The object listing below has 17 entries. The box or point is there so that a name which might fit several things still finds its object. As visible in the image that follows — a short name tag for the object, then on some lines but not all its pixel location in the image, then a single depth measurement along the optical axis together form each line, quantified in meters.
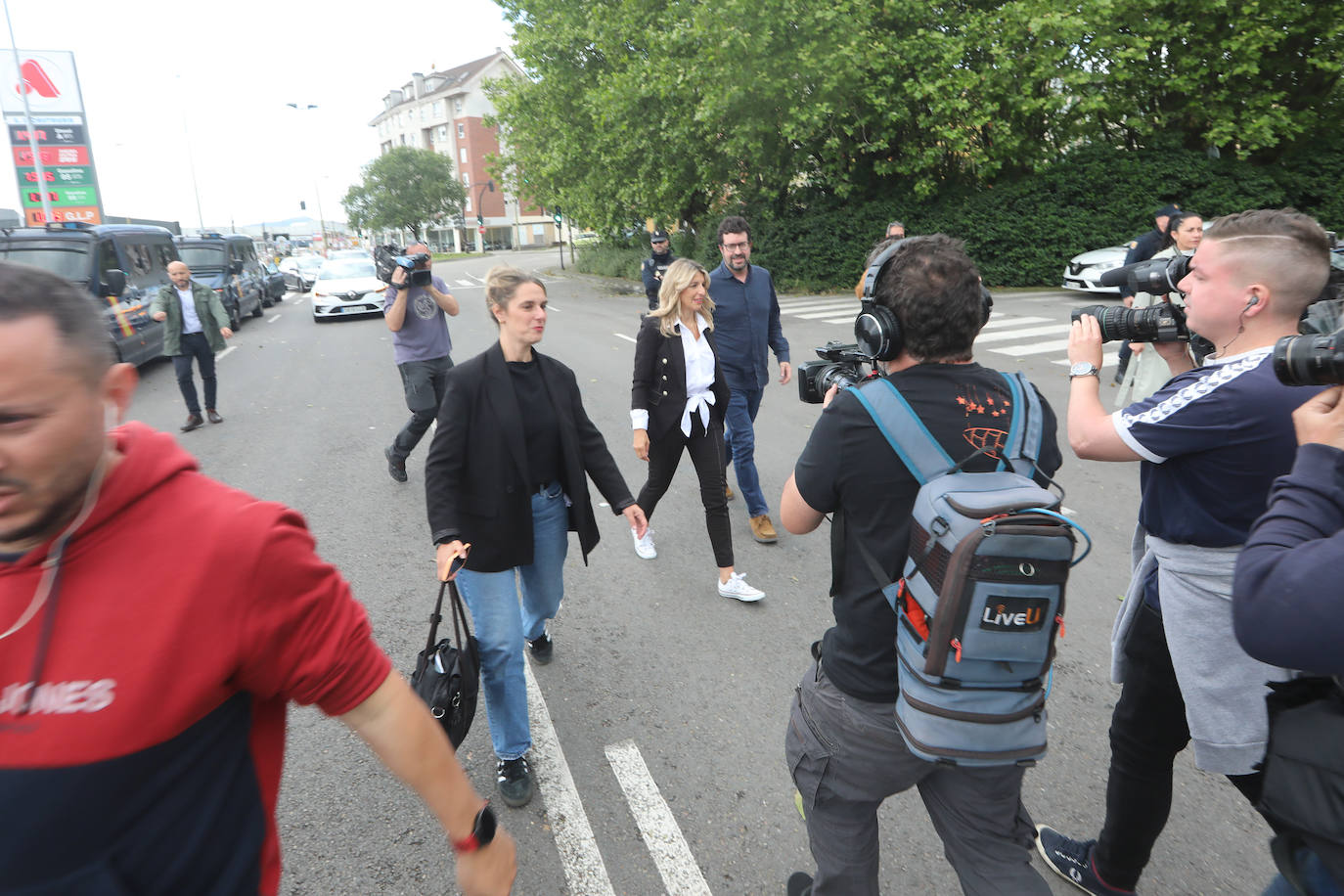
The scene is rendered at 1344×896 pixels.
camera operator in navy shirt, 1.88
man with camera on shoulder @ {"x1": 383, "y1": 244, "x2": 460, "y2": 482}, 6.61
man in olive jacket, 9.09
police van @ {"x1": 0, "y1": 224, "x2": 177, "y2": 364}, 11.36
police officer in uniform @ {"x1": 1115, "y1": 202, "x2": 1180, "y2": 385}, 8.53
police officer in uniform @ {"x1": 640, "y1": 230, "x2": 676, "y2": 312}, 8.51
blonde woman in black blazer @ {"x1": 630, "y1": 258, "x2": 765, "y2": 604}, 4.71
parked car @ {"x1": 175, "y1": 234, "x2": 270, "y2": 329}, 18.28
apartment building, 83.00
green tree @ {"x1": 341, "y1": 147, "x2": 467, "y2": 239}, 70.62
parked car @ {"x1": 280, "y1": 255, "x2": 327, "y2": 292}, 34.41
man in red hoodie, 1.06
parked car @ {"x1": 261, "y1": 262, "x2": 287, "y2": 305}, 25.48
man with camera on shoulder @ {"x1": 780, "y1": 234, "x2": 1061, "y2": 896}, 1.80
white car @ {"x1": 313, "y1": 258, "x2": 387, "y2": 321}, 19.77
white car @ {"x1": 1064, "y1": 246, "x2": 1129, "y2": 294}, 15.66
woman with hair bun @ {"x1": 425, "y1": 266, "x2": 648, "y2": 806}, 3.02
